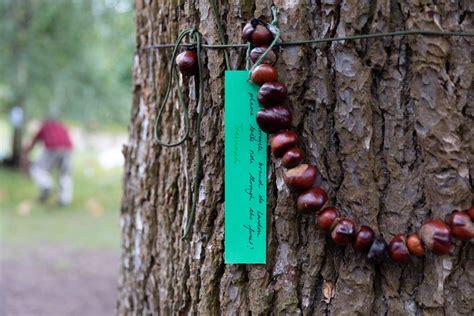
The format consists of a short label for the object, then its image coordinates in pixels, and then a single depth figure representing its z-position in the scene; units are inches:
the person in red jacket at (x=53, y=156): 388.1
